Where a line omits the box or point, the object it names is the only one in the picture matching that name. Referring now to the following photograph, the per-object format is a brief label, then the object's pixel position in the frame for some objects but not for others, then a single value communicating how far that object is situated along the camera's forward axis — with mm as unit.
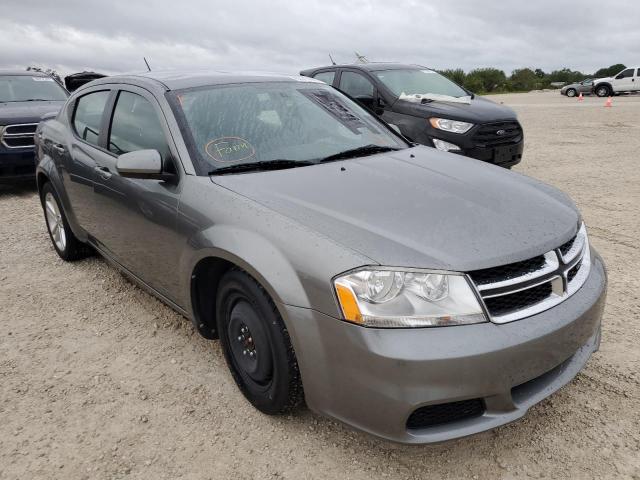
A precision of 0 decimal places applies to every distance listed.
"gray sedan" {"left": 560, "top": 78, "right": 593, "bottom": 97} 31109
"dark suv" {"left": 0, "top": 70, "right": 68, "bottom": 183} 6949
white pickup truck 28344
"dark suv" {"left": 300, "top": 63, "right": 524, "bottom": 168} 6379
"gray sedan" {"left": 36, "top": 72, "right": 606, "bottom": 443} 1885
